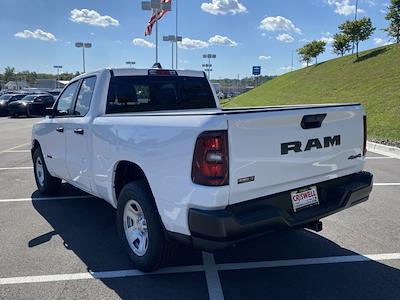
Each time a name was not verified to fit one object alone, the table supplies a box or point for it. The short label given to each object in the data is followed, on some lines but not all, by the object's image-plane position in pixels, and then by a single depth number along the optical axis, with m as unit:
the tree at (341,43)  41.34
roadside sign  51.94
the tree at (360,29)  36.44
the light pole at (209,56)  70.25
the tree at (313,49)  48.89
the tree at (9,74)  131.38
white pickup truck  3.16
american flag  25.66
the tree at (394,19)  38.34
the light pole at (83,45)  64.15
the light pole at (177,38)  43.34
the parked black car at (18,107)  28.94
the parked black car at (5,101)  31.45
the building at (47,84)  100.31
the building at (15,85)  103.99
